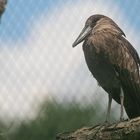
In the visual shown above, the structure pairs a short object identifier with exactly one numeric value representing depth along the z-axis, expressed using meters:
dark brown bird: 14.79
